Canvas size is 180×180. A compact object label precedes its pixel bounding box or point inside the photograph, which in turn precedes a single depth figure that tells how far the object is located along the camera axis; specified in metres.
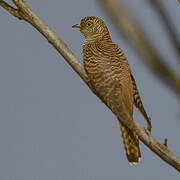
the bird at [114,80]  8.98
